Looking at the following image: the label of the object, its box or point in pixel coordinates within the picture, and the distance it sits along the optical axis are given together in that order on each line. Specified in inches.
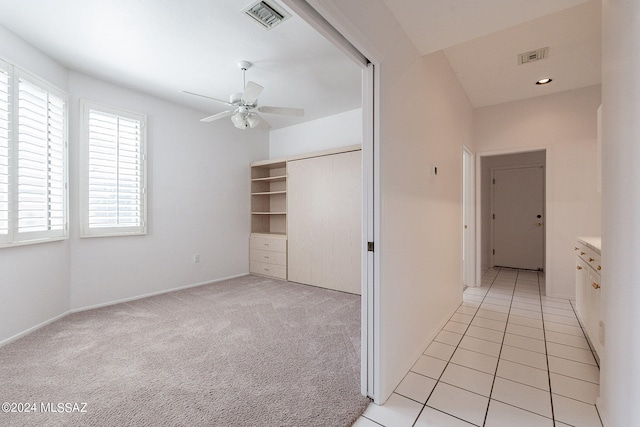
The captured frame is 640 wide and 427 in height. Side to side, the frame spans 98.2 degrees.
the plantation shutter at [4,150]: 90.6
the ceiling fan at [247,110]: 114.0
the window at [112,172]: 126.3
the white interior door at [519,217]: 211.2
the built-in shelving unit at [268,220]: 186.7
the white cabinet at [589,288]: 80.7
